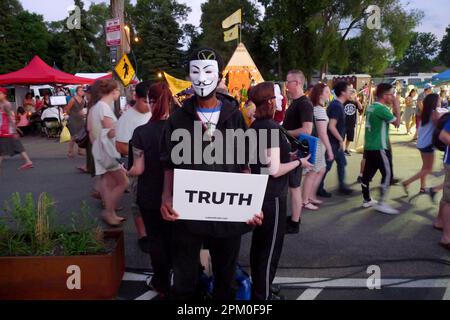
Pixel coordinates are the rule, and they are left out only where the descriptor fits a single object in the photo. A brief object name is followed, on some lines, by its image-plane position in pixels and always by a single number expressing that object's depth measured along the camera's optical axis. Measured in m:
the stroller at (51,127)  15.89
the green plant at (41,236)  3.16
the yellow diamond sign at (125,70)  9.09
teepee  14.59
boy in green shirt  5.30
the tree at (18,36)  44.09
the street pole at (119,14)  9.53
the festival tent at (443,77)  18.64
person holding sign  2.27
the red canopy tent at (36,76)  16.12
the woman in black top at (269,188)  2.60
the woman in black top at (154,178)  3.03
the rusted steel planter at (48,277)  3.01
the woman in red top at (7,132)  7.66
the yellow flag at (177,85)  11.96
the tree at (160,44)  52.88
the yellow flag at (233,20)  15.41
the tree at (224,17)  42.34
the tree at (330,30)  32.50
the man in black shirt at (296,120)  4.52
